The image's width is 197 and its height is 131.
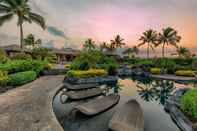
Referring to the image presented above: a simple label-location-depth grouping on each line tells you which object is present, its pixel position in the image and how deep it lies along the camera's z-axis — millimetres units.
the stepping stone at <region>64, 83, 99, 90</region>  8435
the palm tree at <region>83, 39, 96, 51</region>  34768
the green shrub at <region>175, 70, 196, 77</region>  15037
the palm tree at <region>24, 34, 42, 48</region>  33162
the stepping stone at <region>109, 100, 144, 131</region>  3561
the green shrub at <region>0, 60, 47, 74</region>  9402
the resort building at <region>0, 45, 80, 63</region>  29092
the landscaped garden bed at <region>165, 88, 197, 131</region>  3892
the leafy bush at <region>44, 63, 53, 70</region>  13585
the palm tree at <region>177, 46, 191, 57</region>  32462
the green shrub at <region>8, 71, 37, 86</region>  7680
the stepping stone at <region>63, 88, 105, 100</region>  6609
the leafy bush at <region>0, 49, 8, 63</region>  11106
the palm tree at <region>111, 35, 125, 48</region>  36393
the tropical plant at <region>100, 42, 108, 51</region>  36374
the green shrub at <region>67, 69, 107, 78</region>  10921
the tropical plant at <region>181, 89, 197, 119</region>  3921
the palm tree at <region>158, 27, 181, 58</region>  24329
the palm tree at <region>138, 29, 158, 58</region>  28016
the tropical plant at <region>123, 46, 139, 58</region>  42411
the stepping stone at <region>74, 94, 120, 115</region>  4770
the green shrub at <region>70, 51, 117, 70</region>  12233
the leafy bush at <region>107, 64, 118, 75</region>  15010
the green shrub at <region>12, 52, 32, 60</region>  13531
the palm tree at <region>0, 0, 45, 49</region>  15903
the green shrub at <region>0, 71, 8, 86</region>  7077
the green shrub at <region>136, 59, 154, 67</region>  19294
